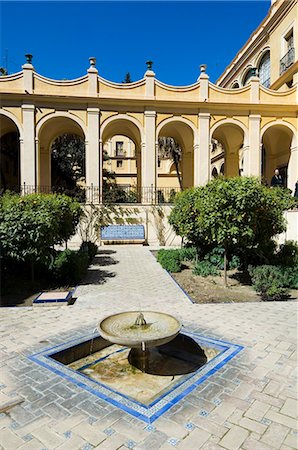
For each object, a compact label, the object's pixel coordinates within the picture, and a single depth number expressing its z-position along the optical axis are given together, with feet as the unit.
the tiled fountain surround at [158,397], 10.18
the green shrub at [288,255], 31.19
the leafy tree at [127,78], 145.96
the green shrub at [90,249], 41.39
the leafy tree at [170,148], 91.70
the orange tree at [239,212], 26.71
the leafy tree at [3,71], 69.93
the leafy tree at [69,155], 90.74
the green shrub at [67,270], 30.14
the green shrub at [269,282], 24.95
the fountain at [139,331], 12.96
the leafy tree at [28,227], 24.22
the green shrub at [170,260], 35.32
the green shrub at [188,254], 42.01
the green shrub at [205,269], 34.11
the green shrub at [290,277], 28.11
